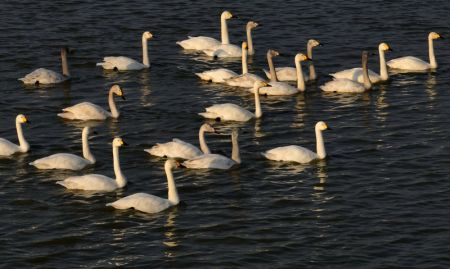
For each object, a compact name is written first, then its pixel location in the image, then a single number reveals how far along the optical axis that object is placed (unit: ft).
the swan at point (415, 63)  147.13
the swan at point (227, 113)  127.85
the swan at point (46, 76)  141.38
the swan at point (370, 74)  143.43
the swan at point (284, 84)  138.94
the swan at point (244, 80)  140.05
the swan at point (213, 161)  113.19
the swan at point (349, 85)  138.92
